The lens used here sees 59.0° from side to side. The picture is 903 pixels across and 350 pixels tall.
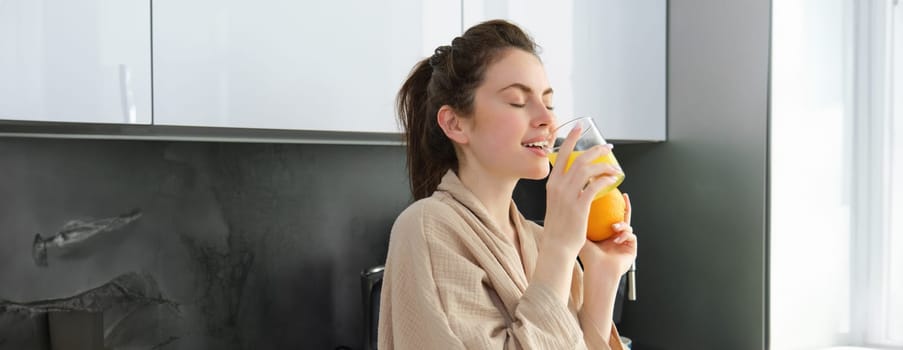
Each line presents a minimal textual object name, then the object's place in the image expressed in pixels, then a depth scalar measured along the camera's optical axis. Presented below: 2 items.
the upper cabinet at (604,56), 1.87
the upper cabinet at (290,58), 1.35
